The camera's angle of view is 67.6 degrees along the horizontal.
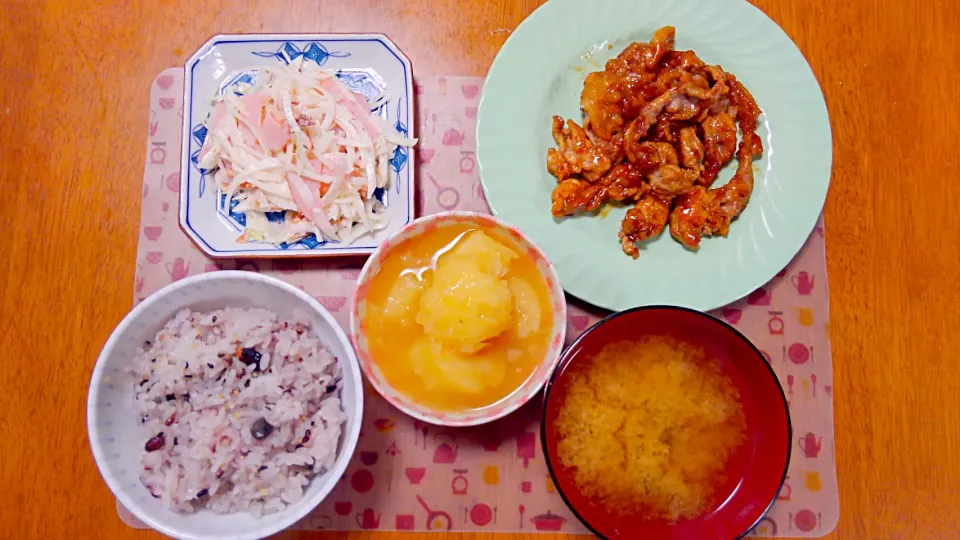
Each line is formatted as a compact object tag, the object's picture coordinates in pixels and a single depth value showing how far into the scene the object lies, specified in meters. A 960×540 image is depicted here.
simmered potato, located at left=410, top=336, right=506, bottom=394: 0.35
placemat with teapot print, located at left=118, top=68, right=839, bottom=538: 0.40
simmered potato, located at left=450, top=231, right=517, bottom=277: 0.35
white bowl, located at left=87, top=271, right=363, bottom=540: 0.33
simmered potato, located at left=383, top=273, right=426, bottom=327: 0.36
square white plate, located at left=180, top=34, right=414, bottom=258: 0.40
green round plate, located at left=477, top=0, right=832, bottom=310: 0.41
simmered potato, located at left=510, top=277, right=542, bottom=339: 0.36
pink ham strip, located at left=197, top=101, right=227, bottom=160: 0.41
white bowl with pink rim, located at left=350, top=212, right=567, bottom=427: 0.35
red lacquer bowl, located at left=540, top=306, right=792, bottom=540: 0.35
